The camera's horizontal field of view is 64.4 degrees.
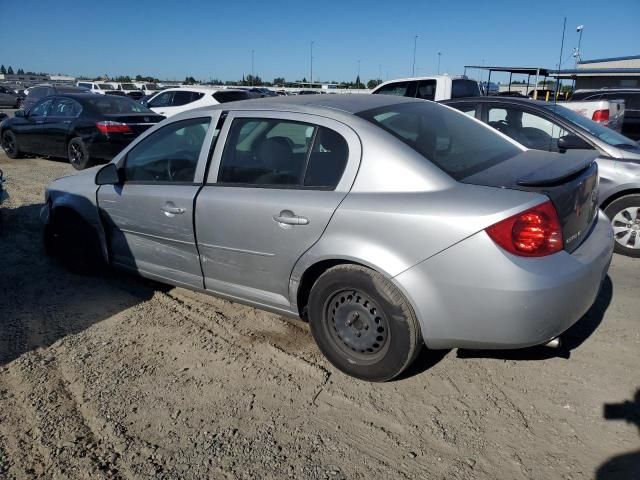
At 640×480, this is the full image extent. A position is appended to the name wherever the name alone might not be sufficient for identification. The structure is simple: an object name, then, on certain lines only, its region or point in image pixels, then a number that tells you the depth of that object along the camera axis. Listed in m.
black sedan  9.55
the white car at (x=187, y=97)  13.63
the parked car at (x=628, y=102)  12.13
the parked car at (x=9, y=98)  31.88
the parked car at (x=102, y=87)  31.89
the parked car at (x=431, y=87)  11.37
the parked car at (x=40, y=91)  19.59
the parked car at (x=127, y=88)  30.58
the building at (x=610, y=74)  24.16
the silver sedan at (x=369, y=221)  2.48
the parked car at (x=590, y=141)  5.07
